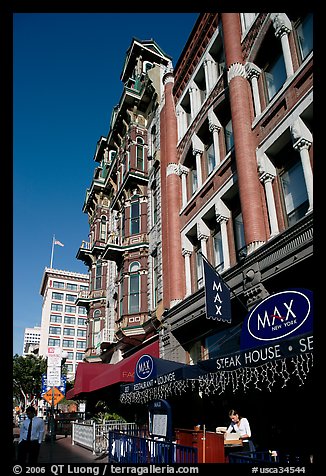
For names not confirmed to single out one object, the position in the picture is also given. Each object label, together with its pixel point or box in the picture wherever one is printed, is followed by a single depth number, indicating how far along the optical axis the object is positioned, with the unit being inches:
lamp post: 471.8
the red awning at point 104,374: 679.7
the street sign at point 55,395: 551.2
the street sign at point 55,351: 483.8
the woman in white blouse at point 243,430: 363.5
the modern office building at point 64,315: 3772.1
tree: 2303.2
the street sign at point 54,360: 482.0
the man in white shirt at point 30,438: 414.1
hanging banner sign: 448.8
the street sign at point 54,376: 470.9
